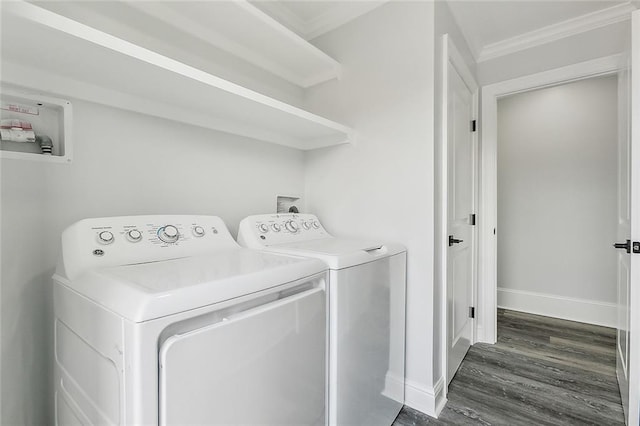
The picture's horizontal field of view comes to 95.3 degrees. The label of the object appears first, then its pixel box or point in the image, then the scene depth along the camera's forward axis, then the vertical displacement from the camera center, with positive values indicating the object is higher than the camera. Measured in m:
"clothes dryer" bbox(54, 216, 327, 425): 0.65 -0.32
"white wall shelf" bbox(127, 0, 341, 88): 1.34 +0.94
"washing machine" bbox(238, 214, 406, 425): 1.15 -0.46
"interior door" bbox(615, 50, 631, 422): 1.45 -0.09
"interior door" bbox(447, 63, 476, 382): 1.79 -0.06
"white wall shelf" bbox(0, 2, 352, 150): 0.83 +0.50
